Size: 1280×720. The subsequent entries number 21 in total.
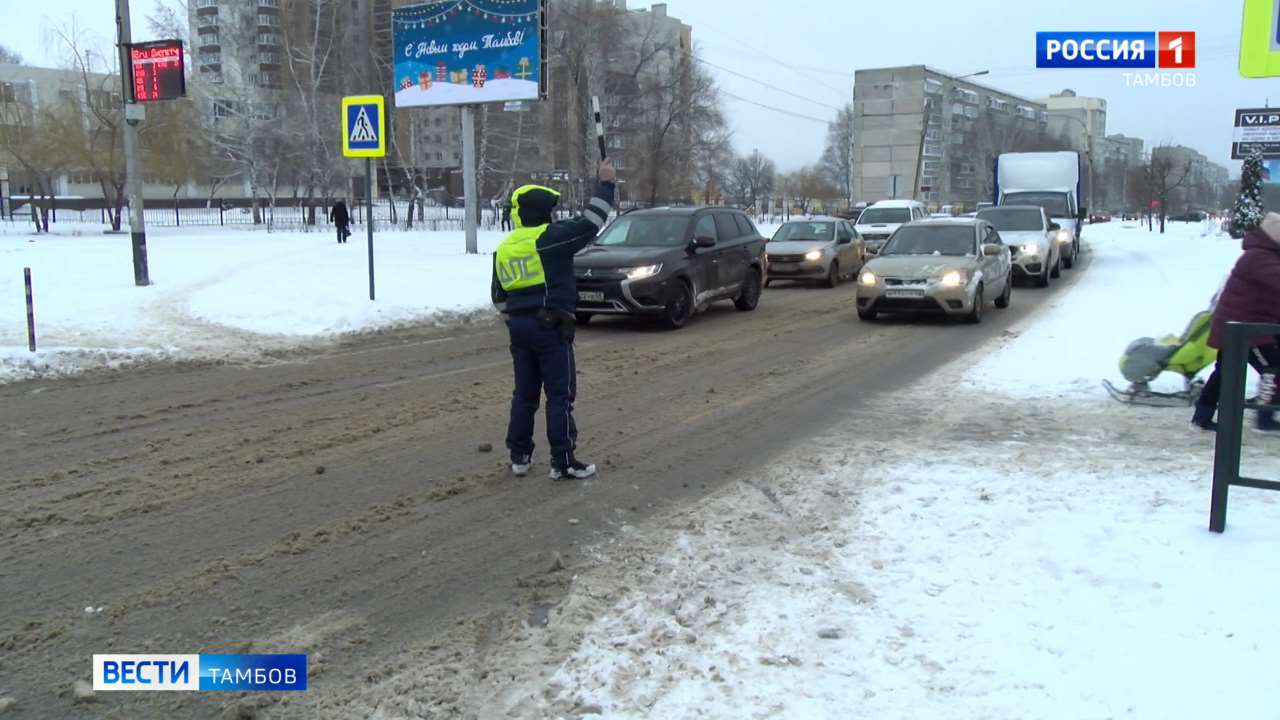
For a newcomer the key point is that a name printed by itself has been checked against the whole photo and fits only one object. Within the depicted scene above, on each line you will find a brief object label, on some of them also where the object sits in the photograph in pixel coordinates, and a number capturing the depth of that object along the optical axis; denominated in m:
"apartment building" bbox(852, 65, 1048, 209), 97.81
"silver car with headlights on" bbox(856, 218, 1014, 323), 13.41
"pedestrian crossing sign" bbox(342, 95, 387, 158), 13.24
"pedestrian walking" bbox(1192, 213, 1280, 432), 6.37
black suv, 12.90
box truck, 26.03
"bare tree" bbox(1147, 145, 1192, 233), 54.41
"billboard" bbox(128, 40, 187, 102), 15.73
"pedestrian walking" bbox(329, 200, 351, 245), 30.73
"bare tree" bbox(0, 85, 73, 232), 42.47
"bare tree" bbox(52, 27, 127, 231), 40.34
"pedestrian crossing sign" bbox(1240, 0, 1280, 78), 5.81
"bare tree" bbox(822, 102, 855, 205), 106.25
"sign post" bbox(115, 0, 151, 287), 16.11
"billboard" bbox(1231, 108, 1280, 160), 22.92
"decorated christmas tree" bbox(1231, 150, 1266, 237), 35.91
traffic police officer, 5.76
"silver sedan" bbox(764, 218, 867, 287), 20.39
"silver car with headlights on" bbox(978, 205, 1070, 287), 19.44
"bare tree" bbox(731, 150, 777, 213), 93.38
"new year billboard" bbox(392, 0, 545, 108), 23.77
